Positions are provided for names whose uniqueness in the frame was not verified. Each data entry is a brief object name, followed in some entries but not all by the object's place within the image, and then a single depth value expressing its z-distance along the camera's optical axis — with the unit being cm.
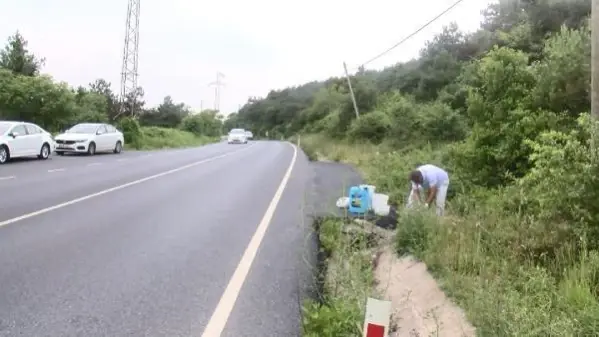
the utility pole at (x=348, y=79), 3579
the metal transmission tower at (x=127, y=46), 4525
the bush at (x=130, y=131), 3891
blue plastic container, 982
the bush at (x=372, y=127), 3078
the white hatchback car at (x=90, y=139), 2631
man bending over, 899
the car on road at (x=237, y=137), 5587
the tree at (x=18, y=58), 3566
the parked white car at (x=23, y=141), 2044
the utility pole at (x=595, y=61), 617
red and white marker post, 325
